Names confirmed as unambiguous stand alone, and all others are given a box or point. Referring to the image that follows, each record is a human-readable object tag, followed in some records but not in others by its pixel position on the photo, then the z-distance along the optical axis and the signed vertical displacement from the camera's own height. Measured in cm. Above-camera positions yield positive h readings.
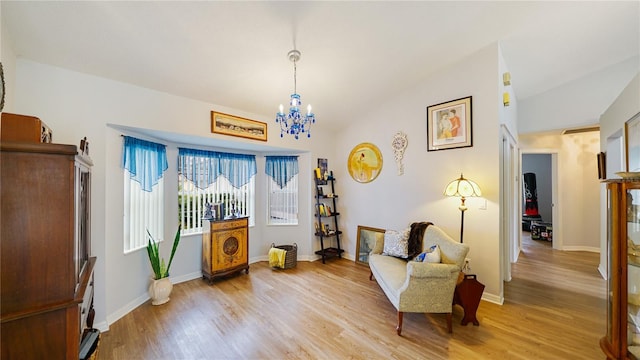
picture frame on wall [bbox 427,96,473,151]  304 +76
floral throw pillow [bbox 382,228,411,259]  317 -90
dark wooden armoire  109 -35
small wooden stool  236 -120
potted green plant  282 -125
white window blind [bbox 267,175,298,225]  455 -43
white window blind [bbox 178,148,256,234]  363 -6
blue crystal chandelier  228 +65
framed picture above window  328 +82
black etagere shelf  442 -71
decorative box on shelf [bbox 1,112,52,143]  131 +31
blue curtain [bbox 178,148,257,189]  363 +25
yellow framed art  411 +33
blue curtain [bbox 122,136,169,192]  269 +26
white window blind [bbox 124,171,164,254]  281 -42
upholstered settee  221 -107
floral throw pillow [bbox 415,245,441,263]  250 -84
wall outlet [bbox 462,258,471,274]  280 -110
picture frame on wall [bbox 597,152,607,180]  366 +21
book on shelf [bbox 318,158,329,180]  453 +26
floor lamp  282 -13
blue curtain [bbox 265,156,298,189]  446 +22
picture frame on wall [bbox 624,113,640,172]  256 +43
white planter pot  282 -136
